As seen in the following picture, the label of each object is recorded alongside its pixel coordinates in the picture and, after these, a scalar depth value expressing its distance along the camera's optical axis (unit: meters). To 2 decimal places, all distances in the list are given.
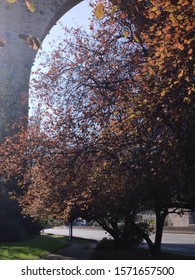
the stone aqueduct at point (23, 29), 21.80
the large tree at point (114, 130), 6.88
